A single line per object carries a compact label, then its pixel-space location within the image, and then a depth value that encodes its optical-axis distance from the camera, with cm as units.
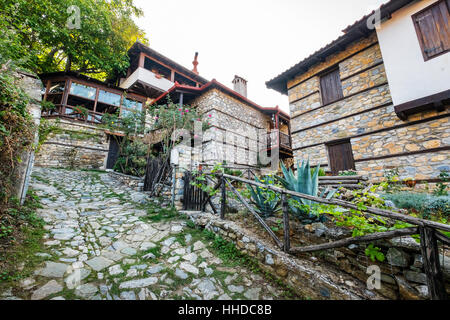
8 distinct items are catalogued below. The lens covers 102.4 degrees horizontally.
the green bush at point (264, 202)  295
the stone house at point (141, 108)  916
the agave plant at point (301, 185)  252
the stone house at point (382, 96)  424
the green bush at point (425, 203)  318
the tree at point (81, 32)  942
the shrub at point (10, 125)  230
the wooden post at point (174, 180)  457
